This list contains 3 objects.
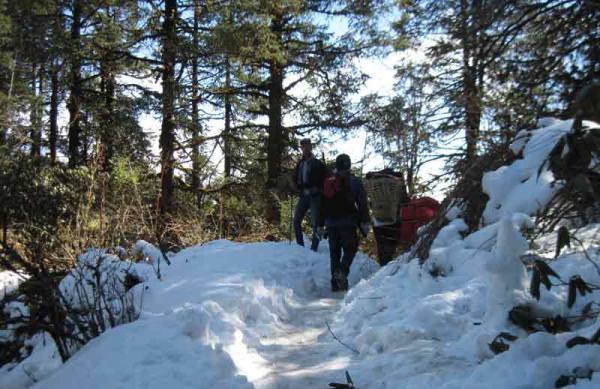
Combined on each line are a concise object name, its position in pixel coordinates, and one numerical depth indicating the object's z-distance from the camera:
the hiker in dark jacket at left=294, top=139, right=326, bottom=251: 9.03
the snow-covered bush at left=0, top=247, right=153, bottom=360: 3.99
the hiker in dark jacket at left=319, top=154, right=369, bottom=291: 7.48
